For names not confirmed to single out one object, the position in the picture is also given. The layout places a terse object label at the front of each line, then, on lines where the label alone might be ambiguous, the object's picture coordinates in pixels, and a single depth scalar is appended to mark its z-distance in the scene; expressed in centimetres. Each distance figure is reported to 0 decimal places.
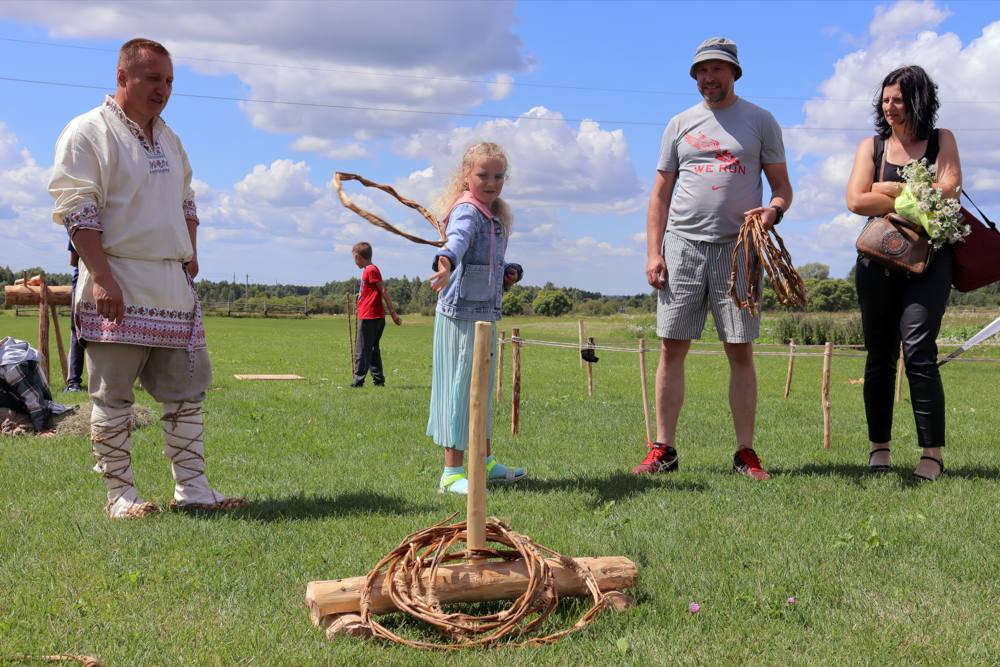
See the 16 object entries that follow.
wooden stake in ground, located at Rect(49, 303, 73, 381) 1260
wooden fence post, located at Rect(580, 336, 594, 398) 1248
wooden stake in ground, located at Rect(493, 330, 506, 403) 1025
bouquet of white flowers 539
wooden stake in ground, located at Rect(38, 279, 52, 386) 1172
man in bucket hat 575
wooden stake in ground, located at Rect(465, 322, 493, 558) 352
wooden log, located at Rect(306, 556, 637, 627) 334
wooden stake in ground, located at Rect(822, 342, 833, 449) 740
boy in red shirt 1365
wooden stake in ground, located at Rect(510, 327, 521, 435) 817
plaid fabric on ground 816
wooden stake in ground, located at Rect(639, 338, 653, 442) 751
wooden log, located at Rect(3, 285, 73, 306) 1138
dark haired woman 557
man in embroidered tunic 457
